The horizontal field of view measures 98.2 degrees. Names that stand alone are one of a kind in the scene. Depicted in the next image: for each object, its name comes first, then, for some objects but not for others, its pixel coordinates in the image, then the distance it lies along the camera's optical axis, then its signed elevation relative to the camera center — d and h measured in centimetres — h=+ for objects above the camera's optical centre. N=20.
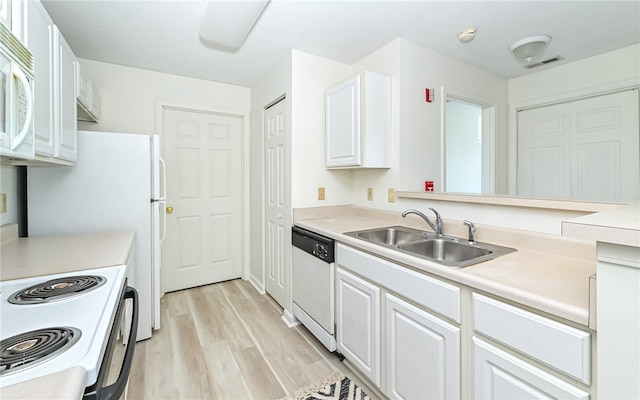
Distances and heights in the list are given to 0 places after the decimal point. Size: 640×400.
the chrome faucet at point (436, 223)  177 -16
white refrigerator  187 +2
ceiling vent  255 +129
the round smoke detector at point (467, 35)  205 +123
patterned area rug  158 -112
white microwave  84 +33
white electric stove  59 -35
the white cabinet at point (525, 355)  79 -49
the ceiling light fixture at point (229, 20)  167 +119
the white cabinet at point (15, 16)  93 +66
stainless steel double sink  138 -27
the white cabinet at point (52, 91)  118 +55
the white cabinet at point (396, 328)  114 -63
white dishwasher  188 -63
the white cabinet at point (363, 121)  207 +61
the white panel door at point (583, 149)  239 +47
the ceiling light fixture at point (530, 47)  196 +111
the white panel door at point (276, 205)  253 -5
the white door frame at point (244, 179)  319 +24
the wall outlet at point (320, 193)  252 +5
